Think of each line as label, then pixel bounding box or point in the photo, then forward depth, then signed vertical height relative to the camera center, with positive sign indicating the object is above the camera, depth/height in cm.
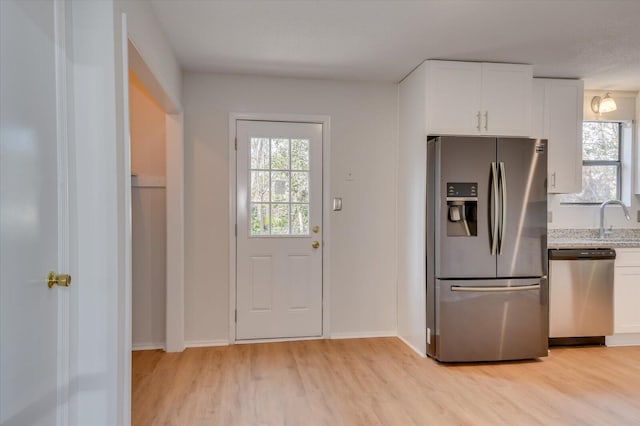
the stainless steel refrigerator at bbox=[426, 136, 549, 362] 338 -35
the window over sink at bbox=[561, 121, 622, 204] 447 +47
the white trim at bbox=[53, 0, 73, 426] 164 +2
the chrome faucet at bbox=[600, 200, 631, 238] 414 -6
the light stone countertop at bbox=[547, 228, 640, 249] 408 -31
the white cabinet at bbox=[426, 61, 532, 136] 351 +91
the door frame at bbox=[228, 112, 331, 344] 389 +3
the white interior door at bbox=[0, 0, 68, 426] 130 -3
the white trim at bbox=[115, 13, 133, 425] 189 -21
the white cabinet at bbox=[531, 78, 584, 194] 395 +75
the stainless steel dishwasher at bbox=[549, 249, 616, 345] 371 -77
